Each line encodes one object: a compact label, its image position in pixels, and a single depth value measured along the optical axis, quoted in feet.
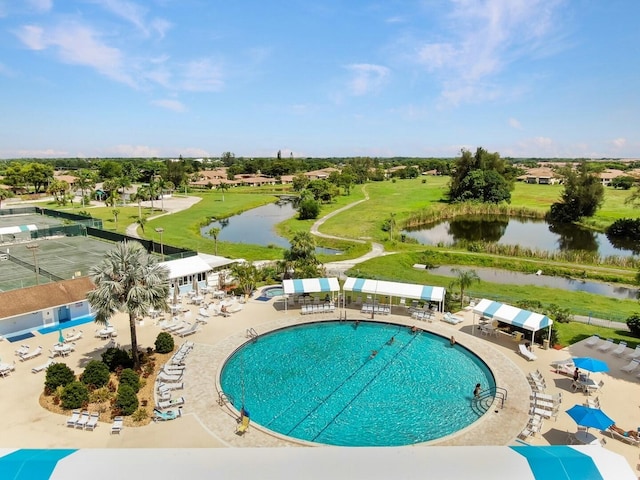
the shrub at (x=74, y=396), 59.72
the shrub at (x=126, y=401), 58.44
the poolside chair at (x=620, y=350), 77.61
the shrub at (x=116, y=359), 70.69
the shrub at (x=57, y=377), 63.62
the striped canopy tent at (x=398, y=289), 94.99
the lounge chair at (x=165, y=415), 57.26
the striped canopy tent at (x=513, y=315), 79.10
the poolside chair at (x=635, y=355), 74.49
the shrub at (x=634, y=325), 88.80
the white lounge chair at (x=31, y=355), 74.90
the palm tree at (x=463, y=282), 99.45
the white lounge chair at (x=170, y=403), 59.98
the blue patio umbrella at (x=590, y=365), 63.57
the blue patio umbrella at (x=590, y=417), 51.61
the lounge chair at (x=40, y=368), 70.79
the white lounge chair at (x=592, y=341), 81.48
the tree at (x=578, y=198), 261.65
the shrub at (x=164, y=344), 77.33
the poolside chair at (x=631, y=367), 71.56
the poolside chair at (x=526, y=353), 75.60
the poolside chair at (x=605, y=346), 79.20
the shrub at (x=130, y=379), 63.46
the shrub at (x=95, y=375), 64.59
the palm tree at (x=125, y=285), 65.10
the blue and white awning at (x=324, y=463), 29.94
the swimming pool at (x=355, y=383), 59.11
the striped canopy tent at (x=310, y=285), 98.08
